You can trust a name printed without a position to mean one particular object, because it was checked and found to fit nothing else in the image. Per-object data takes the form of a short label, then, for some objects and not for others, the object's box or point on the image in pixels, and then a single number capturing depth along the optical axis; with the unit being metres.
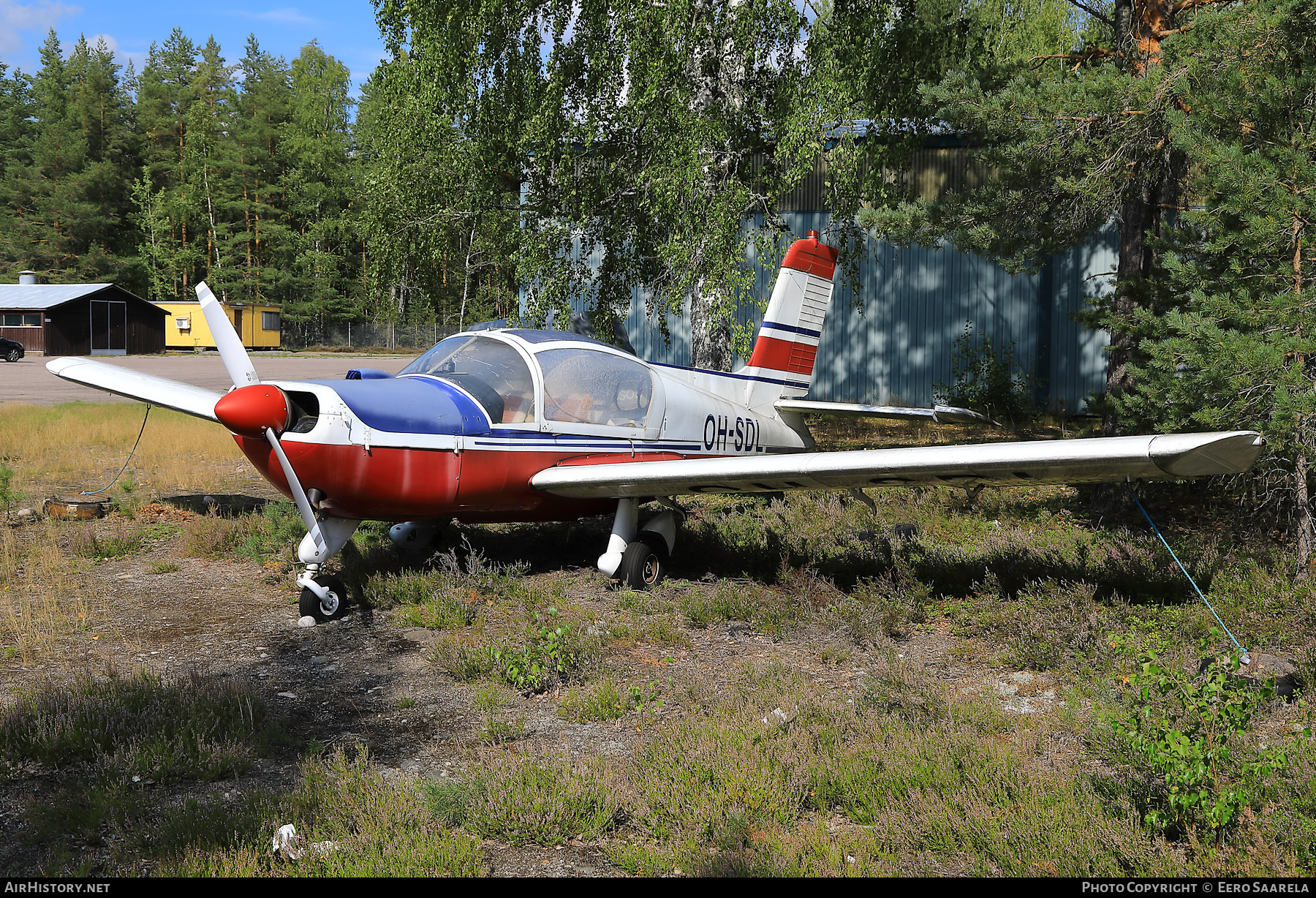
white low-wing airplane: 5.68
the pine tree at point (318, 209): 61.75
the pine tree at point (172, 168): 61.75
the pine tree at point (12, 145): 60.26
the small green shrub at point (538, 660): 5.06
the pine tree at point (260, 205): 61.12
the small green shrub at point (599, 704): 4.62
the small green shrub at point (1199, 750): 3.11
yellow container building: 52.28
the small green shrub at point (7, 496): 9.62
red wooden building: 45.78
